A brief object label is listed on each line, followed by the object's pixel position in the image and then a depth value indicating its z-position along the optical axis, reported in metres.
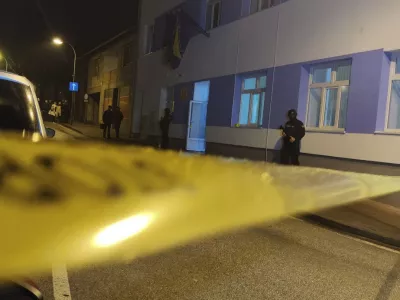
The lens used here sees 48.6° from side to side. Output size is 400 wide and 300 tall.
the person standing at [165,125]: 19.14
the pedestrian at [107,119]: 23.77
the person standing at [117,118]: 24.00
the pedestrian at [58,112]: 33.66
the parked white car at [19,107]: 4.02
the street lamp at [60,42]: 34.63
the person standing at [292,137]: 11.47
